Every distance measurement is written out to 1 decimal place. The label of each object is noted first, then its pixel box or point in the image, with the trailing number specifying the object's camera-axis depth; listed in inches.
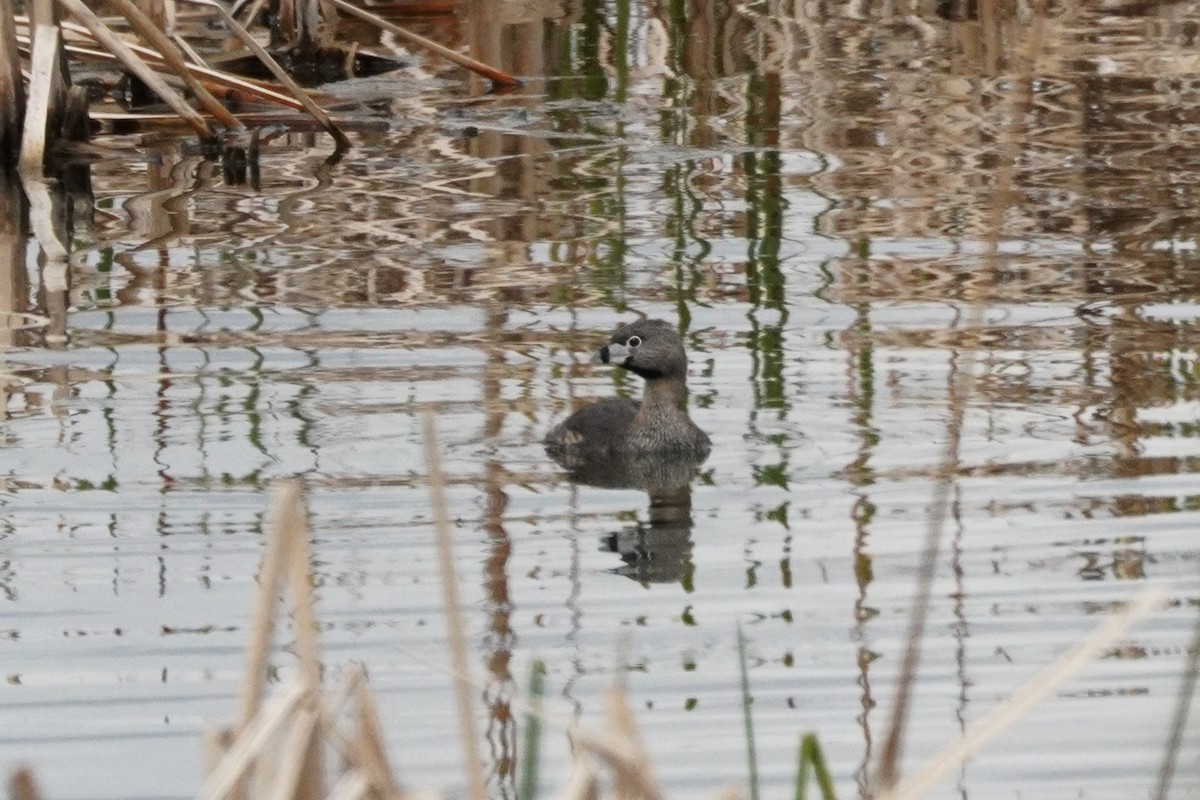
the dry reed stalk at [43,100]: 930.7
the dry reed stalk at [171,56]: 916.6
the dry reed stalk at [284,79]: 949.8
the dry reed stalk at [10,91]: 924.6
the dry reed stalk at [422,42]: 1025.5
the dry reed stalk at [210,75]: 993.5
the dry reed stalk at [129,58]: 918.4
